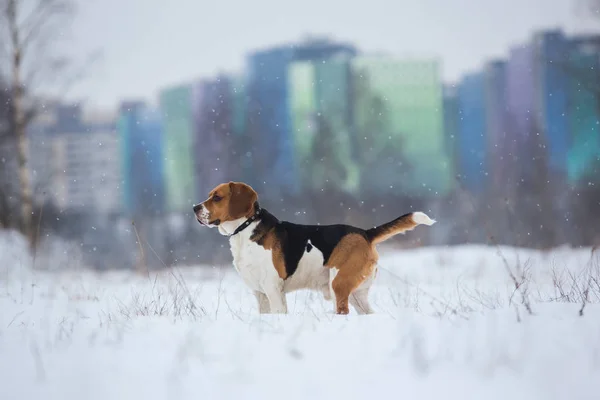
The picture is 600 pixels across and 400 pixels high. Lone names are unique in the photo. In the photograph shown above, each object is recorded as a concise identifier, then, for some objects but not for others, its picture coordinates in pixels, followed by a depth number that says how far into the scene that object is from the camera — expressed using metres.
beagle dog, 10.52
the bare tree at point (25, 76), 28.19
